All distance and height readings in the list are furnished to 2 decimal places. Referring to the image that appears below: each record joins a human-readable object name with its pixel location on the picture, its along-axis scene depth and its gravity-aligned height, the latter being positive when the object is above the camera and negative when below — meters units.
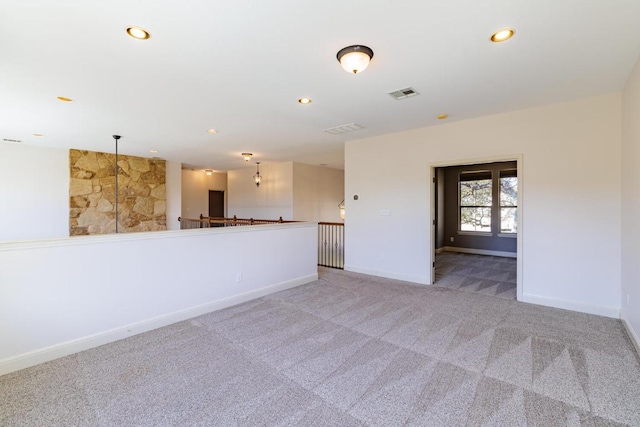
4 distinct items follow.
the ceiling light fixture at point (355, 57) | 2.42 +1.36
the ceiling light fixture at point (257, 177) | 9.04 +1.20
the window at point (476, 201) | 7.88 +0.36
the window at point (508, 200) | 7.43 +0.34
